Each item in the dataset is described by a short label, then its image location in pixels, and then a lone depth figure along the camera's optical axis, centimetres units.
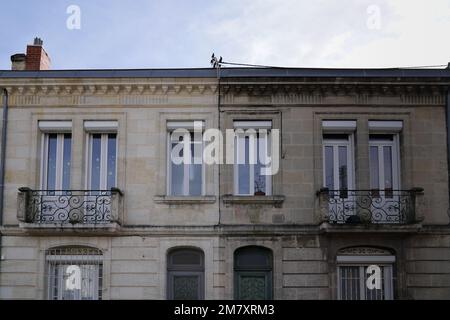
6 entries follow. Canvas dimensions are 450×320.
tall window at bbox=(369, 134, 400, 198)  2080
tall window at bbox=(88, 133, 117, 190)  2081
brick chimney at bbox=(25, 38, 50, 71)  2211
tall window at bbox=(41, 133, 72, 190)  2086
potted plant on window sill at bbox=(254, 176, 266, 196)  2062
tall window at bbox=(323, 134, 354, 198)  2078
